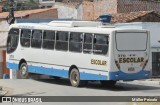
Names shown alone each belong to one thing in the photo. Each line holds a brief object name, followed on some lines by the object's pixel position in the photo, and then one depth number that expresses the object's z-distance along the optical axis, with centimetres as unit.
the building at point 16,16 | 4166
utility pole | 3428
